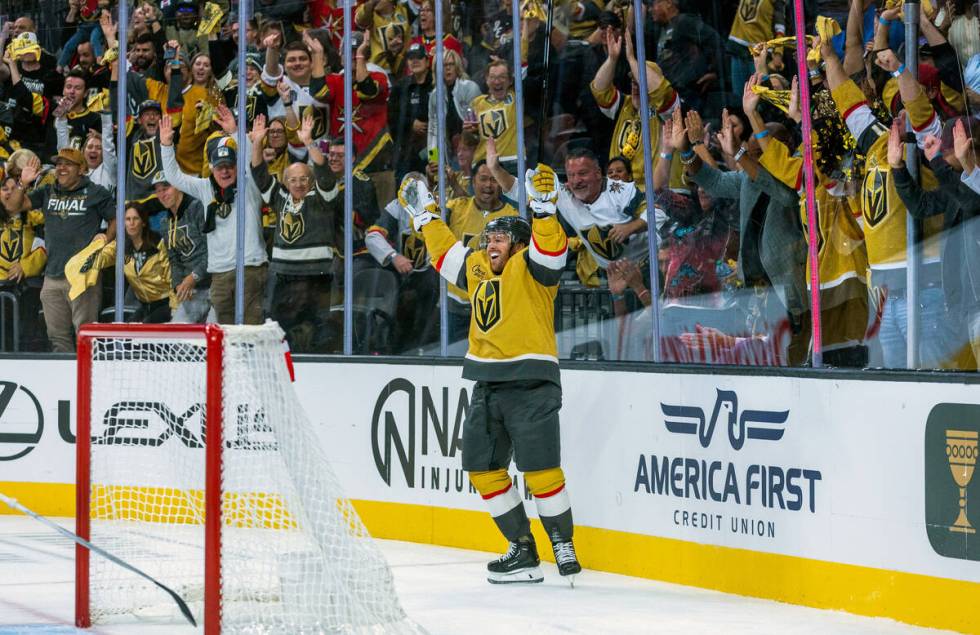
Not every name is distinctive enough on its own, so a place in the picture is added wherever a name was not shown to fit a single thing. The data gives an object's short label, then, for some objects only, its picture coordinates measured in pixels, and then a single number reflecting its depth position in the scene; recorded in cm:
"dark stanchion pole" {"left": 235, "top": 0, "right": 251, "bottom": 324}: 1652
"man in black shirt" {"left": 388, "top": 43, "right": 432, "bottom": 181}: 1525
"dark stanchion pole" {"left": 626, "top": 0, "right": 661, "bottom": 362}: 1278
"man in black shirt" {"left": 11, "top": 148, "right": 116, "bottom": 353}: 1780
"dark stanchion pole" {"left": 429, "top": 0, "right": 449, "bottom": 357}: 1492
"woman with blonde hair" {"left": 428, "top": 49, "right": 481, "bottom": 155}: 1484
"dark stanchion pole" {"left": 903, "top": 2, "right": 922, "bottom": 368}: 1027
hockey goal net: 912
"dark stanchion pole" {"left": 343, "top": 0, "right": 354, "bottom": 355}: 1554
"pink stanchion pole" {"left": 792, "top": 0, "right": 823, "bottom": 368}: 1107
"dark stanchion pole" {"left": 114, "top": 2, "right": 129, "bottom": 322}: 1752
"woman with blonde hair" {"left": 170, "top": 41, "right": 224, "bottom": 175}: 1759
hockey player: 1177
